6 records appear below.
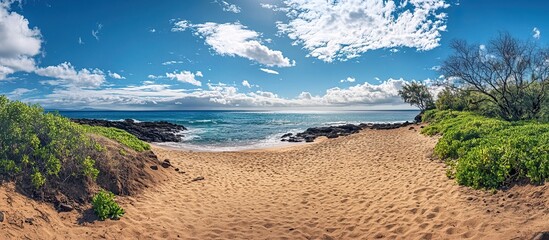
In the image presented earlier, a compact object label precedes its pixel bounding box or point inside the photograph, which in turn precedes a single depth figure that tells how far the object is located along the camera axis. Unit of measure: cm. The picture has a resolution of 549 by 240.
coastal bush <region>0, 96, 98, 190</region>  707
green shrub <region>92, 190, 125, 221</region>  716
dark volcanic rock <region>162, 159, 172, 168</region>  1373
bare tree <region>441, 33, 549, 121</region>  2245
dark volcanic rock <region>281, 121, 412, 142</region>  3638
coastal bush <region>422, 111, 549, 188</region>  766
